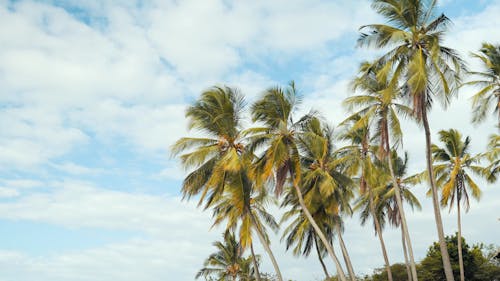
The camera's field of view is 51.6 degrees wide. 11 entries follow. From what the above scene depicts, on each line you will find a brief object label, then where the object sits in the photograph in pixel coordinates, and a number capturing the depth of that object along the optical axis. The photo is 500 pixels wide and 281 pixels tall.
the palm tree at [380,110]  22.75
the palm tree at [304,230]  28.89
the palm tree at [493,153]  28.01
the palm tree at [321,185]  23.78
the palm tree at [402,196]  35.16
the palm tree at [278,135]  22.17
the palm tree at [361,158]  27.45
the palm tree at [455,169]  33.16
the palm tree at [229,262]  47.75
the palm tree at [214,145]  22.27
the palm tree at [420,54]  19.23
